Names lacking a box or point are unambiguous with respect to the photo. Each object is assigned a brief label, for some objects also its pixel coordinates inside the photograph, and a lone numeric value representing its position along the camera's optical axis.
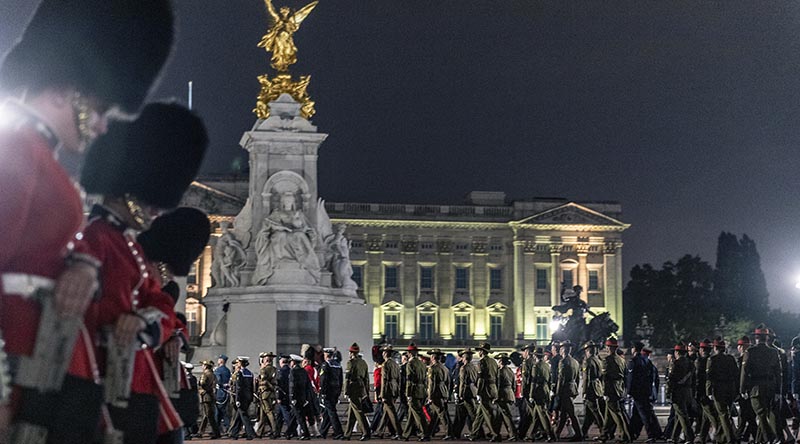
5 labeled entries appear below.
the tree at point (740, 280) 111.19
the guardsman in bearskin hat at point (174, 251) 8.09
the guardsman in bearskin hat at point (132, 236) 5.57
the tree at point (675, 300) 108.00
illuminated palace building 108.25
